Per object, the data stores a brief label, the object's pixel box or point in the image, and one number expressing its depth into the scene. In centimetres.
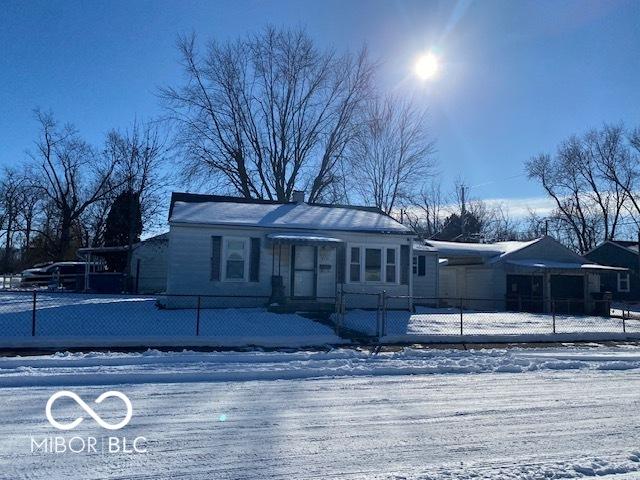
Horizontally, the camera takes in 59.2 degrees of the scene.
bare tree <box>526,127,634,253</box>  5466
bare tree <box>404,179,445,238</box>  6316
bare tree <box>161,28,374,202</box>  3834
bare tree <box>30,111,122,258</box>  5059
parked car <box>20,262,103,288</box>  3628
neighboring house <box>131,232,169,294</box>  3756
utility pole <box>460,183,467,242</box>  5872
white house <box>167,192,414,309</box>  1931
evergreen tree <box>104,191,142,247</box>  4516
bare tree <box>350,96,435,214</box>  4453
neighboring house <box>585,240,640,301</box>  3956
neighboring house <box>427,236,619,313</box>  2884
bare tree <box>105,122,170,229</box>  4716
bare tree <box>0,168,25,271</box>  5416
